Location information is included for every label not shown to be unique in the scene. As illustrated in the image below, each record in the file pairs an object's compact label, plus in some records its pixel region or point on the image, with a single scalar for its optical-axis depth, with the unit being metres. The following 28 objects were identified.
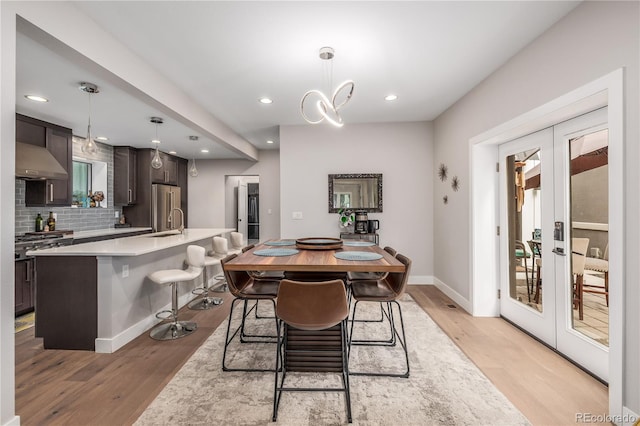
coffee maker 4.51
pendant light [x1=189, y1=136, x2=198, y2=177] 4.67
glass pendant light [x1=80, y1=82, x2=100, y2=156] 2.78
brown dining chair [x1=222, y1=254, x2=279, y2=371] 2.22
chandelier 2.43
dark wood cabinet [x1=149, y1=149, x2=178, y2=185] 5.85
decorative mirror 4.67
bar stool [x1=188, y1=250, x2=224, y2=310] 3.63
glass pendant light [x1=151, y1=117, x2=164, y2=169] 3.82
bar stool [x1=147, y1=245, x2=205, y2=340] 2.81
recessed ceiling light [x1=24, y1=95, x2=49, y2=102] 3.18
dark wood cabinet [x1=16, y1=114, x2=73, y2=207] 3.78
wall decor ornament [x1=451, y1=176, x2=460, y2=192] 3.77
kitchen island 2.55
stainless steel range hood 3.43
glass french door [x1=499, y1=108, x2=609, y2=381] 2.12
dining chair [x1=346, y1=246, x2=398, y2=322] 2.58
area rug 1.73
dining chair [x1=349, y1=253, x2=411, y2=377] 2.15
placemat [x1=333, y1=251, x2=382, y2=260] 2.10
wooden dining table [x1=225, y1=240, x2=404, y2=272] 1.89
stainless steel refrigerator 5.83
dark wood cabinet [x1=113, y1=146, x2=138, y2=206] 5.55
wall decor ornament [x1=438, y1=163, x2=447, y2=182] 4.17
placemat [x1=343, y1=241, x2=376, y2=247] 2.84
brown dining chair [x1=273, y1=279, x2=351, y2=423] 1.75
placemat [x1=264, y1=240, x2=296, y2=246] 2.86
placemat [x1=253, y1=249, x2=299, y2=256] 2.26
